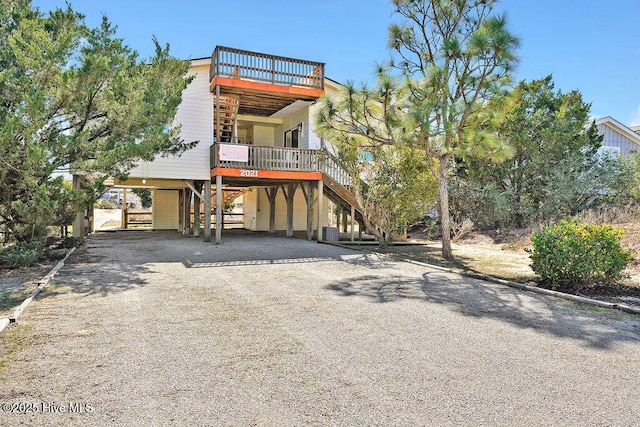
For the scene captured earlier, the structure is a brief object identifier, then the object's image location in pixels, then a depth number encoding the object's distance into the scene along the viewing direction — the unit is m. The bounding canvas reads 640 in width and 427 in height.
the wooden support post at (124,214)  22.94
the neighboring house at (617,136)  23.39
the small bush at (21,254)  8.73
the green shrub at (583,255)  7.09
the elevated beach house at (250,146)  14.73
